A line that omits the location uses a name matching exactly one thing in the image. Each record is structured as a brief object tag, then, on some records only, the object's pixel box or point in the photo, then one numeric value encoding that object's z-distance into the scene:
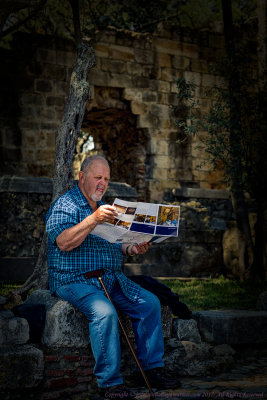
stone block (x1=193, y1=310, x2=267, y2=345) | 4.60
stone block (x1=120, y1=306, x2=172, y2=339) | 4.21
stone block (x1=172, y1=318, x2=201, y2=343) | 4.32
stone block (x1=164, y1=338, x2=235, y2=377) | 4.08
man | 3.29
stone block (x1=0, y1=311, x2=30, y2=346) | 3.36
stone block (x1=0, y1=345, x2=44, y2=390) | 3.21
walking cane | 3.49
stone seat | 3.53
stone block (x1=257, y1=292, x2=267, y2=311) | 5.29
